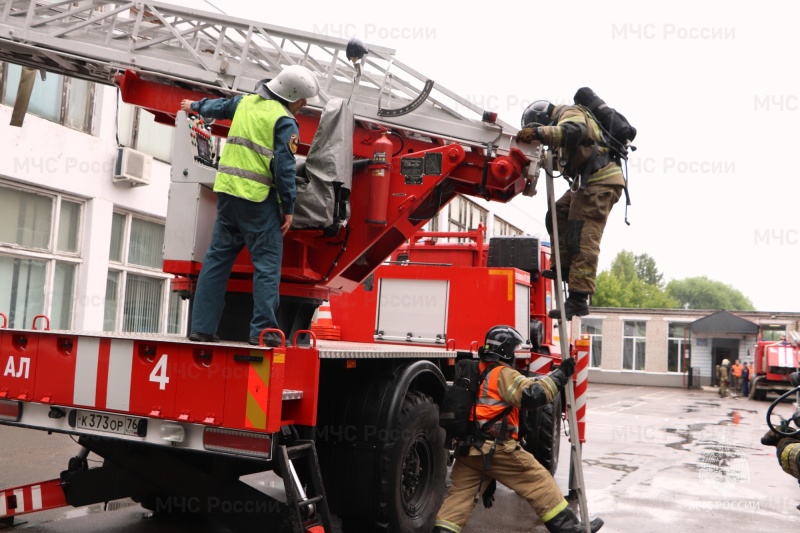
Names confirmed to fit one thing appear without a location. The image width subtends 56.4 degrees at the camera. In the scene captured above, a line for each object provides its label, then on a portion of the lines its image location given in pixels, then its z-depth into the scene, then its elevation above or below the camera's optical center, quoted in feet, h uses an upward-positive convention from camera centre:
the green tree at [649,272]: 348.59 +29.97
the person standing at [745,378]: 113.09 -5.55
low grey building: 132.87 -0.50
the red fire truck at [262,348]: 13.41 -0.60
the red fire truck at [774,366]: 95.86 -3.02
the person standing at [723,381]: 108.68 -5.92
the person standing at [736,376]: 118.01 -5.52
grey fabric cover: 16.69 +3.44
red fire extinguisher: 19.06 +3.74
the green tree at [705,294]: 358.92 +21.82
